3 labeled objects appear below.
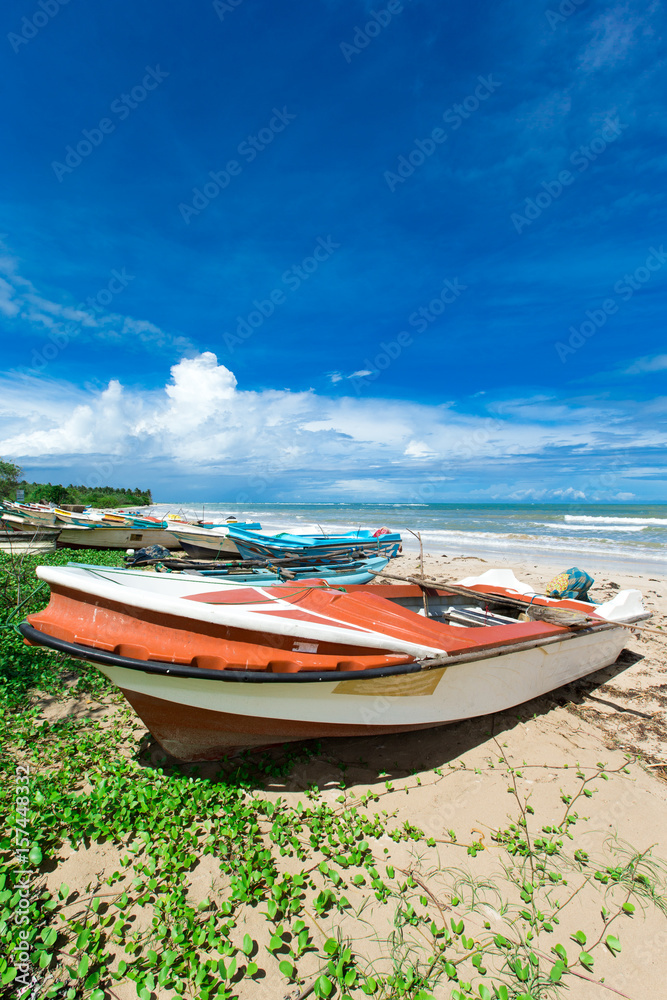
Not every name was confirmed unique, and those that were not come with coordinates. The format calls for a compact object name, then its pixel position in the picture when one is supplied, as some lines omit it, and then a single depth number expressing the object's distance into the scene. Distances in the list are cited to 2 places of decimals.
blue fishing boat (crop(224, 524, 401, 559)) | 12.41
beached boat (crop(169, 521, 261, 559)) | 13.86
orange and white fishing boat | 2.98
